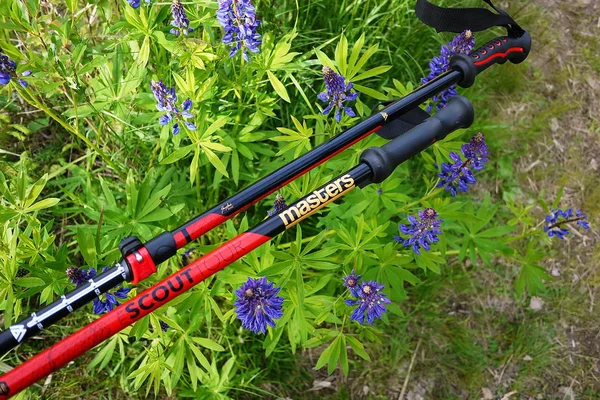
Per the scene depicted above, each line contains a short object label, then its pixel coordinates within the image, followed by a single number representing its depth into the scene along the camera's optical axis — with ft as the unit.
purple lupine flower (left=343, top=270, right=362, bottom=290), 1.75
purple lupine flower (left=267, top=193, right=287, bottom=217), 1.75
